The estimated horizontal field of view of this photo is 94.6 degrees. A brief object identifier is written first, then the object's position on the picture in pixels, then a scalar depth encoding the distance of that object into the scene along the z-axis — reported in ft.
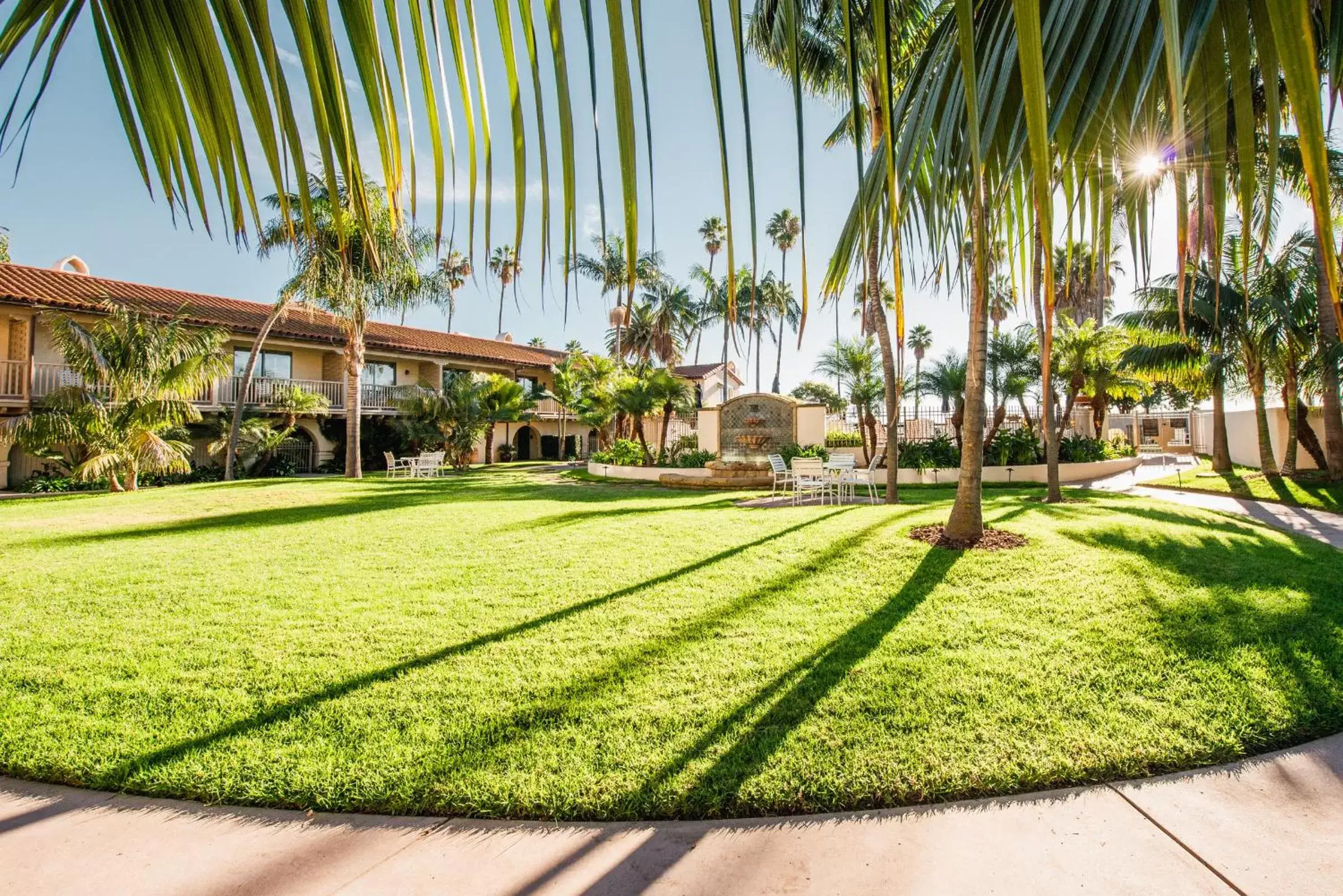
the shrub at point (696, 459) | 66.64
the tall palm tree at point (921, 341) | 149.07
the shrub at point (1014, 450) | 60.23
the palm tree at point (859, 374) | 75.46
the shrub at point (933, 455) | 58.18
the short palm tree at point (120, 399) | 43.88
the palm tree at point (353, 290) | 54.95
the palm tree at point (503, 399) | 83.66
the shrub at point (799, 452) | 59.93
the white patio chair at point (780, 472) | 47.41
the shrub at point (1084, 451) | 63.46
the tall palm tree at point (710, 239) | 132.34
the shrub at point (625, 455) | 70.64
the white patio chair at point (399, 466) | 66.59
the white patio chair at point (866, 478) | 43.77
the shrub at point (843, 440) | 79.00
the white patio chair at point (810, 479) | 39.75
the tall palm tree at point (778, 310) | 122.31
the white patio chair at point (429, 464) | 66.28
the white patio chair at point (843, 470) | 40.29
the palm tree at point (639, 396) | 75.10
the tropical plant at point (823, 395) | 77.87
